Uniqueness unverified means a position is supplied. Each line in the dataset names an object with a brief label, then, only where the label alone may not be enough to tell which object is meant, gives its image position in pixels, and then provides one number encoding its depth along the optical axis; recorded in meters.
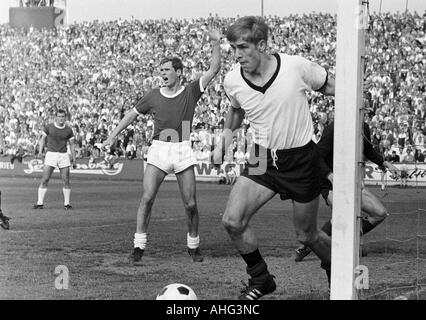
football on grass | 5.36
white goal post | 5.41
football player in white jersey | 5.99
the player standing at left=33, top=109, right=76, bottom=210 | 15.52
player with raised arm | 8.74
